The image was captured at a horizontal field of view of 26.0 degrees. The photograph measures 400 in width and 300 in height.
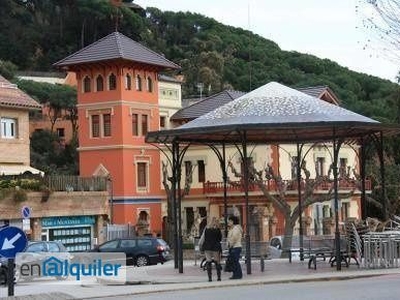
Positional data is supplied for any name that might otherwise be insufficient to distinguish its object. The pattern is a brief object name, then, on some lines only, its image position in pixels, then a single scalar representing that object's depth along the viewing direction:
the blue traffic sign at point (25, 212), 38.74
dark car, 43.31
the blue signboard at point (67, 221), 50.25
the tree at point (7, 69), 96.75
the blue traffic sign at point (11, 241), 15.59
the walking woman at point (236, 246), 23.28
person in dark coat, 23.38
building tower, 63.22
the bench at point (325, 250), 25.66
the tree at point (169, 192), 54.88
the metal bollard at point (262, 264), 25.73
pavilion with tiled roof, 24.47
